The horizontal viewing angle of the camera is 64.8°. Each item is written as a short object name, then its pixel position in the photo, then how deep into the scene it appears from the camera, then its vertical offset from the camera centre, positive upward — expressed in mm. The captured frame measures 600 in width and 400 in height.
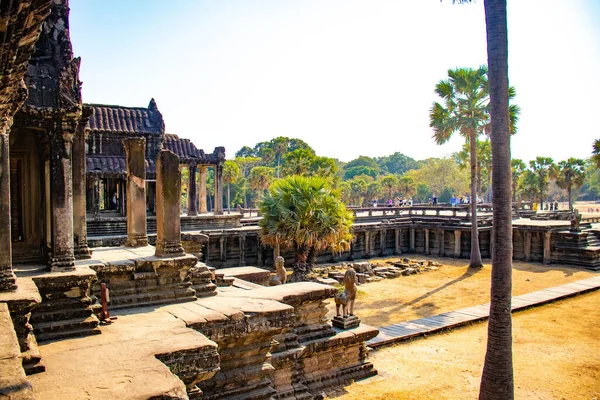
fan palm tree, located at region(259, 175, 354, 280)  17906 -716
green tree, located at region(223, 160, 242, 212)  45906 +2816
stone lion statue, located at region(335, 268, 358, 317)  10367 -2130
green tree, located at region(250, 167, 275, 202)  46469 +2247
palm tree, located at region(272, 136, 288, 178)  63553 +7591
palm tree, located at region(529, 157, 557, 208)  46906 +2291
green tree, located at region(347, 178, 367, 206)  65750 +1103
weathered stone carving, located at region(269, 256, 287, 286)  12477 -2045
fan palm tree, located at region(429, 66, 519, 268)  22141 +3984
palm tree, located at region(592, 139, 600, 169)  25308 +2258
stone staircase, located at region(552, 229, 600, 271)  22312 -2671
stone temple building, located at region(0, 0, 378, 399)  5594 -1691
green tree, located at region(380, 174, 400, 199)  60219 +1919
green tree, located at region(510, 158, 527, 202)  52344 +2935
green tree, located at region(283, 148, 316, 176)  33156 +2723
